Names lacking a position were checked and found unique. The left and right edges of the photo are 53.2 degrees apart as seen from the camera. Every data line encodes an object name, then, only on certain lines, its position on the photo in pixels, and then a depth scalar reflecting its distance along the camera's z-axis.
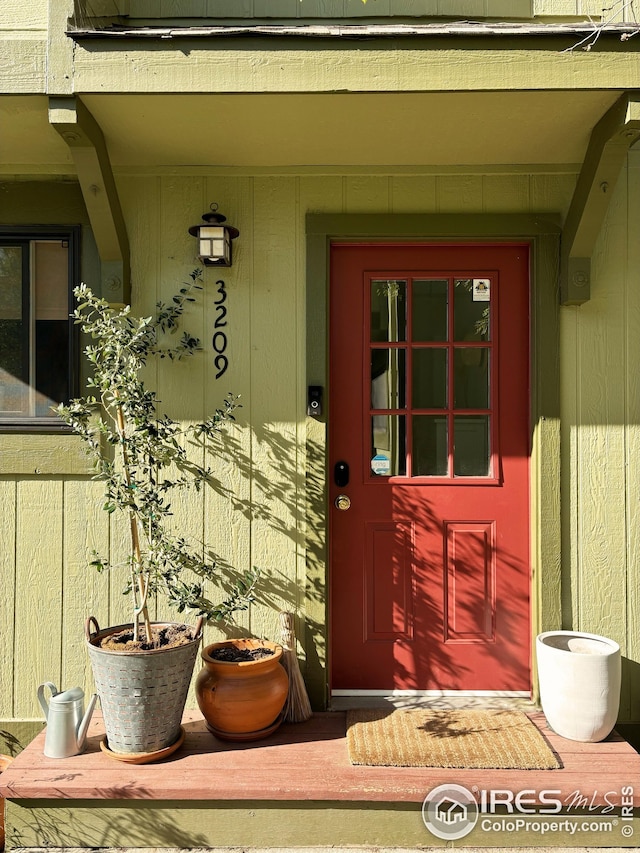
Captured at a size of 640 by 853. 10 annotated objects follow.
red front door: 2.88
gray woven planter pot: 2.27
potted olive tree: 2.29
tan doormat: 2.30
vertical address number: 2.82
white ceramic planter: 2.41
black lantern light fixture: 2.71
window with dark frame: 2.83
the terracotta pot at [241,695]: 2.43
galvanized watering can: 2.37
